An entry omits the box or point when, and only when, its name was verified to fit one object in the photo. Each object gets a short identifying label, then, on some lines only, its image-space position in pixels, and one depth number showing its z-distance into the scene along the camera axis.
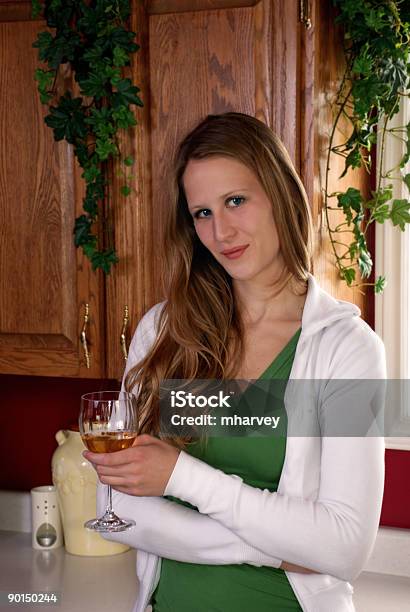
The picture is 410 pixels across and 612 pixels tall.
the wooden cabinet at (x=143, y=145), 2.29
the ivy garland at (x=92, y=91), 2.35
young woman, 1.86
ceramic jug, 2.67
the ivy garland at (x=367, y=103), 2.30
